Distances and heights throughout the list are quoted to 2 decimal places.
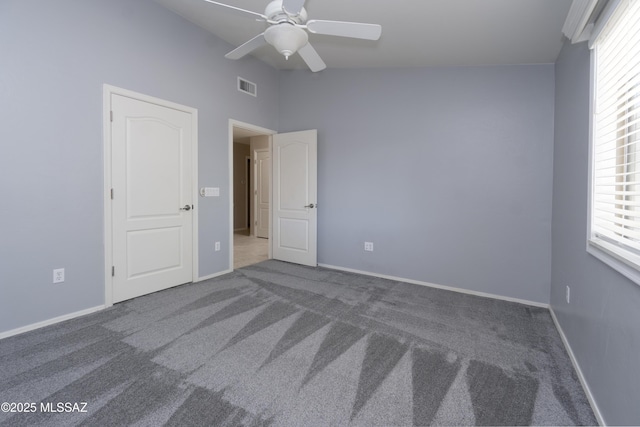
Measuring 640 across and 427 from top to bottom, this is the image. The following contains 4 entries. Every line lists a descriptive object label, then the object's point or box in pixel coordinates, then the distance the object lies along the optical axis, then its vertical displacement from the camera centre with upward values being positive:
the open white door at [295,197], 4.25 +0.11
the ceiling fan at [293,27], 1.82 +1.21
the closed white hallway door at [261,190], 6.95 +0.35
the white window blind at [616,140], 1.33 +0.37
